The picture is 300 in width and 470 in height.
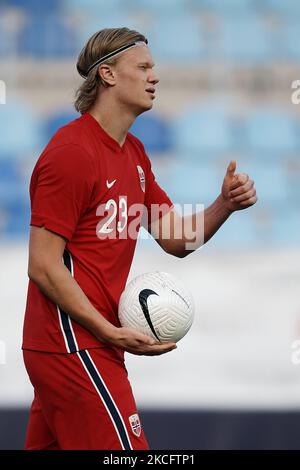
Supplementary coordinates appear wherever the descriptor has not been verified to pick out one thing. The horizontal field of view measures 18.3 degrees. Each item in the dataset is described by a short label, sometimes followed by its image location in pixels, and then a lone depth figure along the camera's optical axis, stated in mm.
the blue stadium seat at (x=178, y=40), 10047
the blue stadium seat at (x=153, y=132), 9531
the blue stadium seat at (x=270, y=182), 9164
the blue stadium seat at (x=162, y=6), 10516
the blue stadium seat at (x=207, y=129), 9719
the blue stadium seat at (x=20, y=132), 9594
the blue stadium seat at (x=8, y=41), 10055
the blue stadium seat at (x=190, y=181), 8984
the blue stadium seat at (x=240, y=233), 8078
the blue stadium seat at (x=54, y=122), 9594
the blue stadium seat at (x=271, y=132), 9773
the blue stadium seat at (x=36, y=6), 10320
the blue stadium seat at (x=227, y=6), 10516
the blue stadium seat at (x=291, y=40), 10195
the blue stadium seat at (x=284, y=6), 10375
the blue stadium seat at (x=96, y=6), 10359
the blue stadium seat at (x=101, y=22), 10109
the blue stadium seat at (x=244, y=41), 10047
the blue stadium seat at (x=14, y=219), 8125
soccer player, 3004
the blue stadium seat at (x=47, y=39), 10078
